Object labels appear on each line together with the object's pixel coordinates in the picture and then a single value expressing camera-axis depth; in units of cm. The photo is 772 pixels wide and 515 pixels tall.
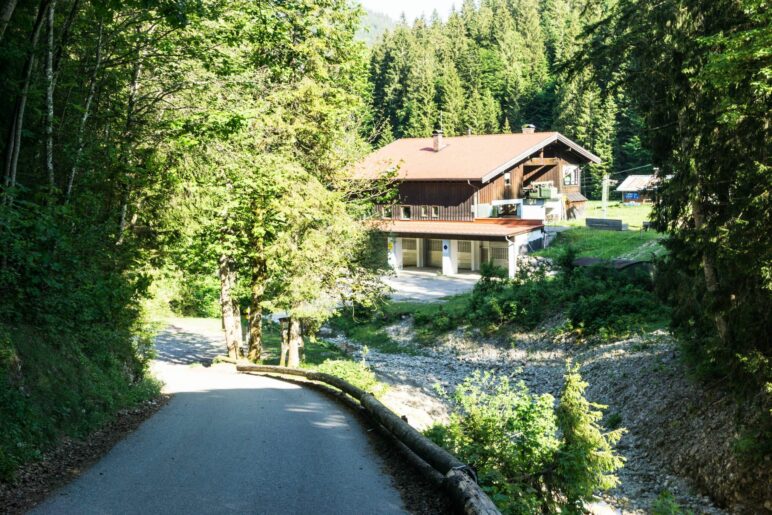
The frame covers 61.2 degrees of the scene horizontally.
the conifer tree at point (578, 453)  847
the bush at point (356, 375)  1464
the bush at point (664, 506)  932
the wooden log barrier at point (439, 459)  601
